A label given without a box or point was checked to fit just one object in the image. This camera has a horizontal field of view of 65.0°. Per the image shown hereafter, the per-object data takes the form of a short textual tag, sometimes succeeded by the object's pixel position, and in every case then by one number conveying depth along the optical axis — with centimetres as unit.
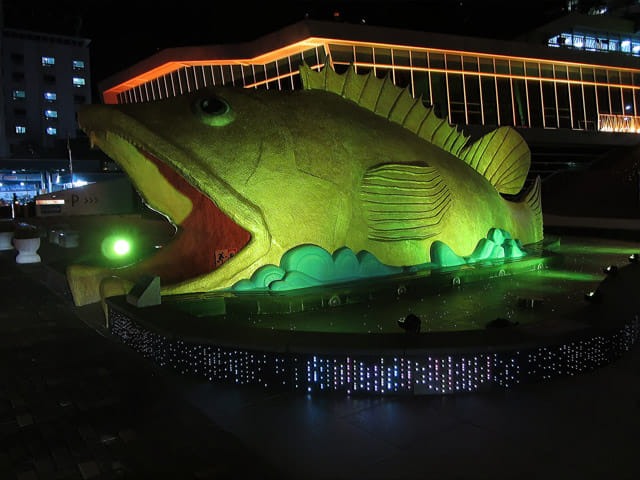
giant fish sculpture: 532
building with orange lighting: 2284
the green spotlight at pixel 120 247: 855
